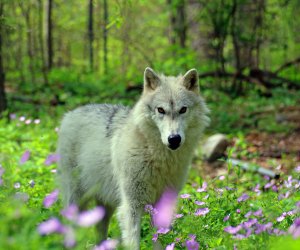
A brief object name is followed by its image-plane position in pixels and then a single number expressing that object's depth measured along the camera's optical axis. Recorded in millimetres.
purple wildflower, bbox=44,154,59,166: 3424
